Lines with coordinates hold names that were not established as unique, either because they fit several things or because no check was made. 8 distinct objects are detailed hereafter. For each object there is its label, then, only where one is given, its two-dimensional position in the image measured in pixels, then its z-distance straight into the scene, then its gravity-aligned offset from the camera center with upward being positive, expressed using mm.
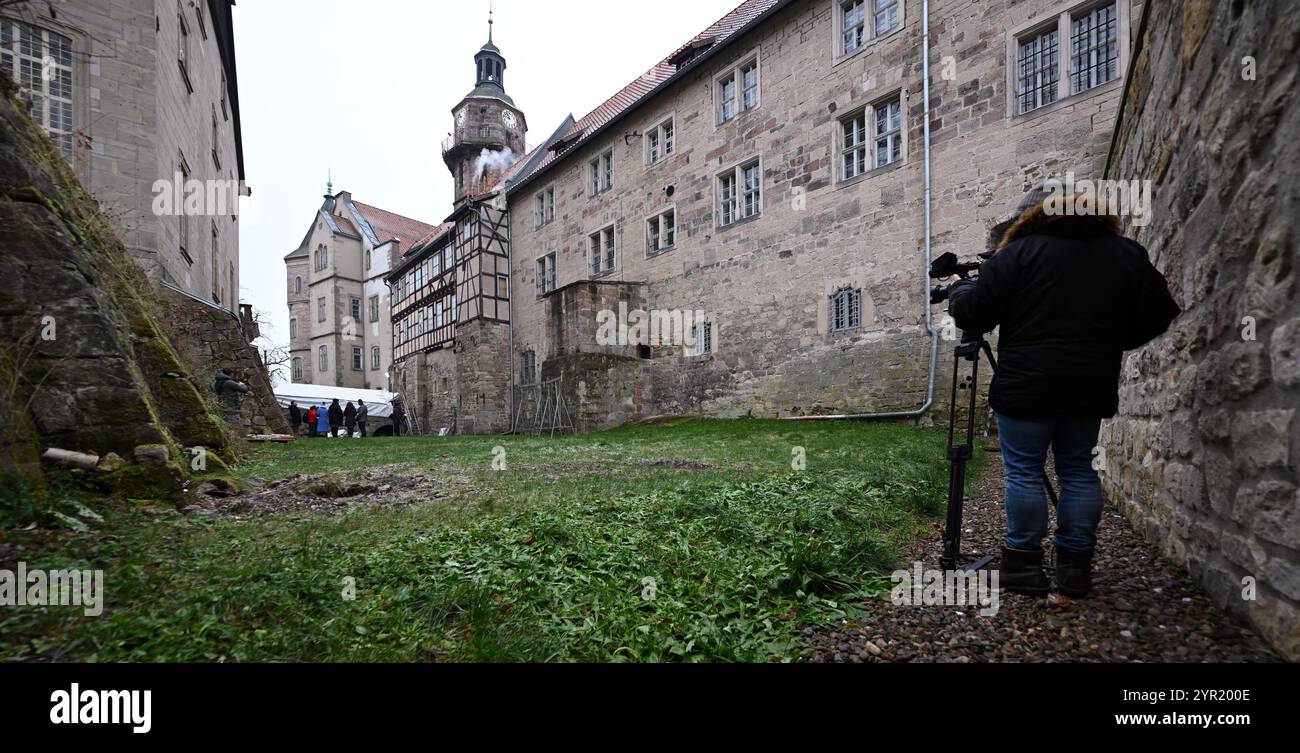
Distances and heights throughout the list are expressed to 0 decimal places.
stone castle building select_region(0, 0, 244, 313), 10766 +5520
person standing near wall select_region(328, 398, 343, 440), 25547 -1671
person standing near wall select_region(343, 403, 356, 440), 25953 -1758
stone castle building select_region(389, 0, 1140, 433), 11602 +4655
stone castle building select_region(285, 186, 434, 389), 44625 +6638
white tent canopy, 26531 -857
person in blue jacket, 25203 -1844
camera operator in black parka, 2373 +121
